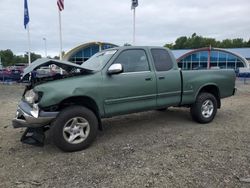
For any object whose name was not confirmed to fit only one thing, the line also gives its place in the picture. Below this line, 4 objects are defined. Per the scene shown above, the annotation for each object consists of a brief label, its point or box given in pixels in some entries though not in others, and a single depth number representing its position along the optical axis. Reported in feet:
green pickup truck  13.46
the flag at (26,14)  65.78
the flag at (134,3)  57.11
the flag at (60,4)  57.62
